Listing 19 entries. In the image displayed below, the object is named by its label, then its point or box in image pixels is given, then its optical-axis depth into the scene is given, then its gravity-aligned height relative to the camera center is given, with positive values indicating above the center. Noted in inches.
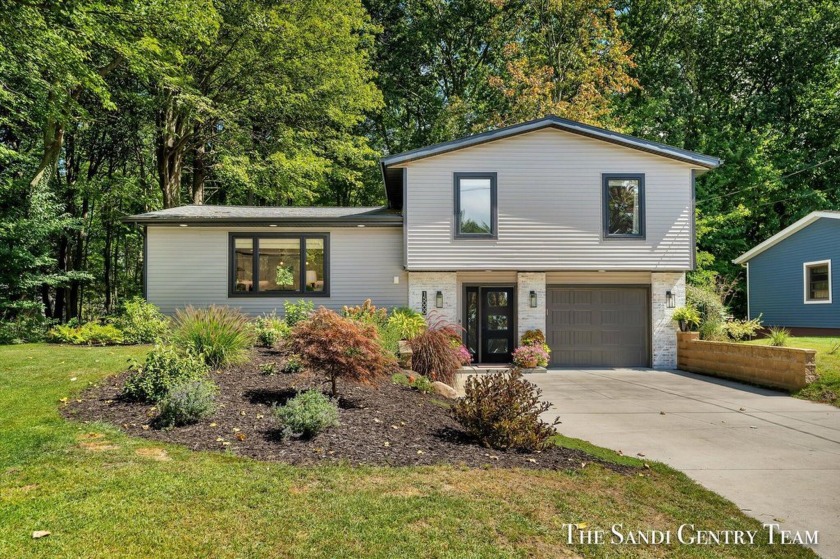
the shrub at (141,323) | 439.2 -31.2
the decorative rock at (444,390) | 318.3 -65.9
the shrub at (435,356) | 386.3 -52.9
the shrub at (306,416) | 200.2 -52.7
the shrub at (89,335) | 427.8 -40.6
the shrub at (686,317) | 515.5 -27.7
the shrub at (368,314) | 397.7 -21.3
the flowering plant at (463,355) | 418.3 -56.4
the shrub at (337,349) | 241.6 -29.4
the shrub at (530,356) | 496.7 -67.5
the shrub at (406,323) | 444.1 -31.5
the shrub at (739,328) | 497.0 -38.0
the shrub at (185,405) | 212.4 -50.9
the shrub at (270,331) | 406.9 -34.8
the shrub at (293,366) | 307.4 -48.1
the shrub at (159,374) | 239.9 -42.9
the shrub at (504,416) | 204.1 -53.9
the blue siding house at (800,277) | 659.4 +22.5
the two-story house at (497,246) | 507.8 +47.0
